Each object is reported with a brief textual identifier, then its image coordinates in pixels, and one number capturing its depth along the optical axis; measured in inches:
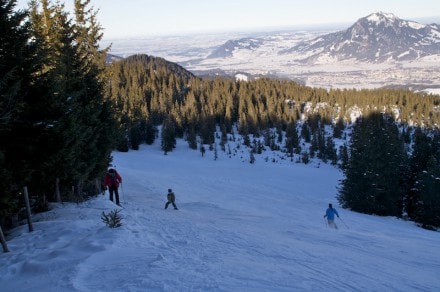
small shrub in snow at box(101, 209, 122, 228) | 449.1
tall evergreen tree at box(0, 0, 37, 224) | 373.7
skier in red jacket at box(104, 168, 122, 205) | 692.7
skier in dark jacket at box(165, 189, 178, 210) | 756.0
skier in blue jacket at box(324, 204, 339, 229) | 717.3
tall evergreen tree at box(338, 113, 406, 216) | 1195.9
